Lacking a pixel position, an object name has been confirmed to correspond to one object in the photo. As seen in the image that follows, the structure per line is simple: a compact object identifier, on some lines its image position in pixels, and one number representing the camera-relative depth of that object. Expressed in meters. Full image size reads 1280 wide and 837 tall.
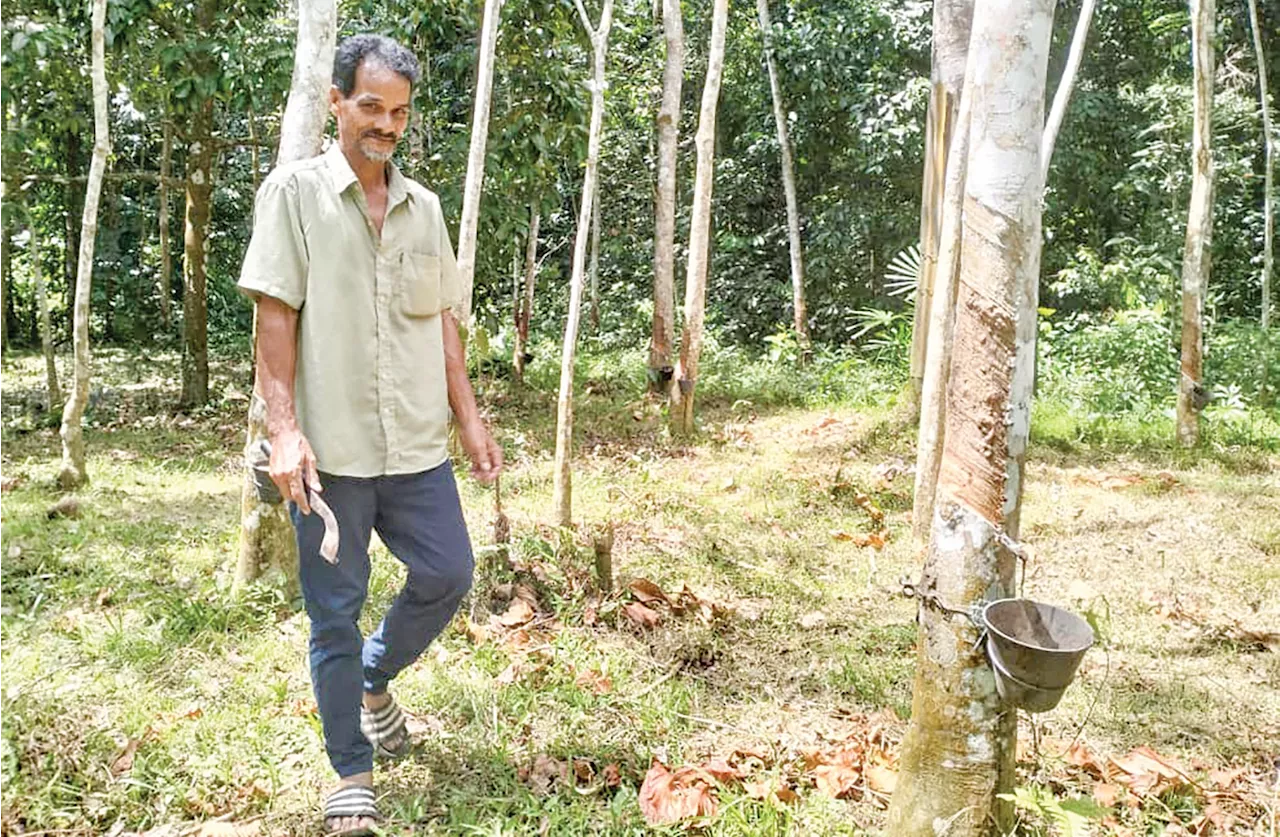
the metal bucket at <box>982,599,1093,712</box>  2.09
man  2.47
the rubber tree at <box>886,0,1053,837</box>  2.25
